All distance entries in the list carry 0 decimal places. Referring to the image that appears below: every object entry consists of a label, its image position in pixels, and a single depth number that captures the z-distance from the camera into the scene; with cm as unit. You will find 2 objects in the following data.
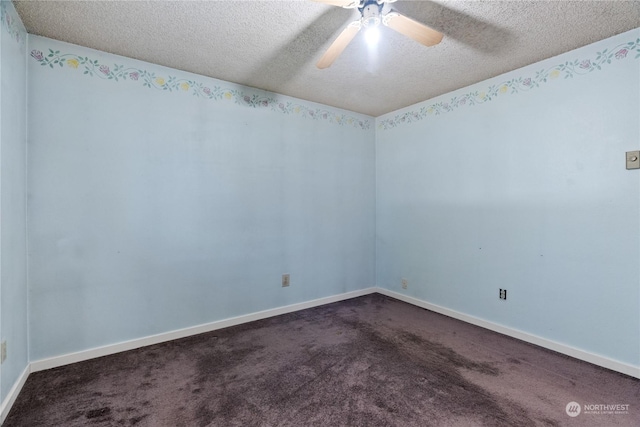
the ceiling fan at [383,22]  148
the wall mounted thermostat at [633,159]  197
